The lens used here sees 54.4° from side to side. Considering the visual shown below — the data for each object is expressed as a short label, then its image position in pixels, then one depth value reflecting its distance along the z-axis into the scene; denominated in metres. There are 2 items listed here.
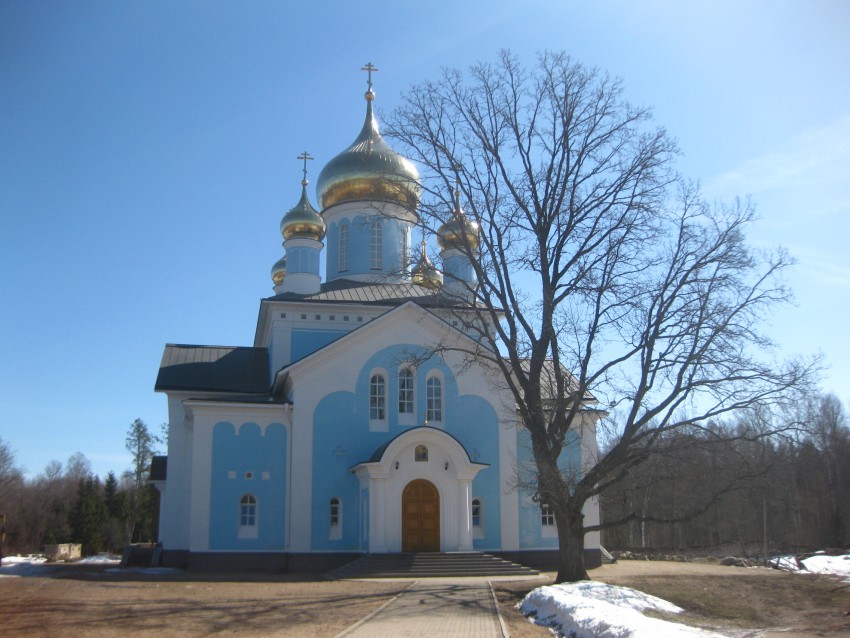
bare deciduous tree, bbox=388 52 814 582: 15.93
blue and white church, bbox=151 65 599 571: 22.12
